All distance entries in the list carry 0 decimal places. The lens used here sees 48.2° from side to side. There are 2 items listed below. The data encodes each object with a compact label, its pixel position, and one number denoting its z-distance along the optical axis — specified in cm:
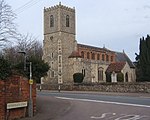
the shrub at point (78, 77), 3764
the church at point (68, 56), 3972
